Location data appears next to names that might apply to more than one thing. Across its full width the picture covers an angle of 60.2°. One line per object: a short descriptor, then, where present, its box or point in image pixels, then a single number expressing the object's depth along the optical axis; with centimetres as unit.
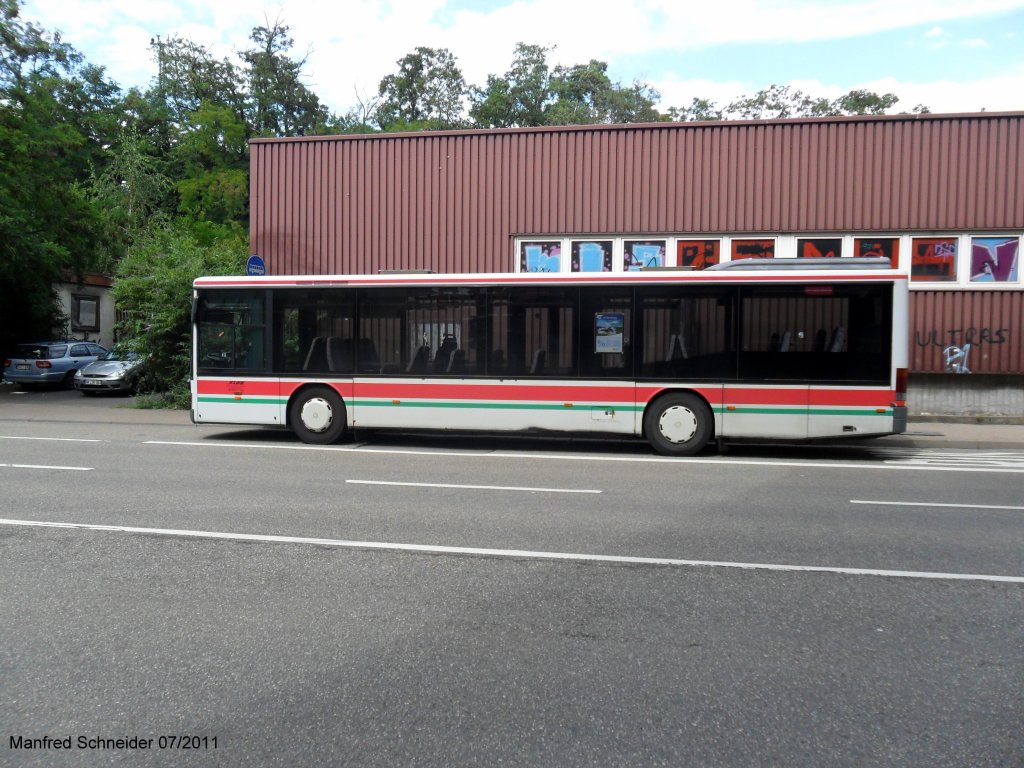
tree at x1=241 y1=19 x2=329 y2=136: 5897
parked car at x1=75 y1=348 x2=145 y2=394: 2398
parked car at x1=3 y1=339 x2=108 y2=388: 2638
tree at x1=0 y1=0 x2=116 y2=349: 2472
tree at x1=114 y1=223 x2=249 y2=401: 1922
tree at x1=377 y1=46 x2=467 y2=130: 6494
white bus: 1212
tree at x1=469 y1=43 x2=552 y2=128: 6225
